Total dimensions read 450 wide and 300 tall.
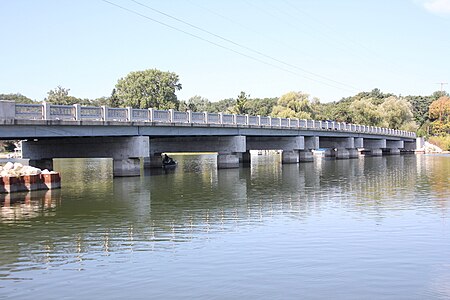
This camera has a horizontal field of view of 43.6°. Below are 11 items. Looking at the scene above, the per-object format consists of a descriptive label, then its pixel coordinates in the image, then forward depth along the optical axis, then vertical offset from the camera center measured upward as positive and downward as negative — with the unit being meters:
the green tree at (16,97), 134.70 +13.78
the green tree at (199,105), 190.95 +15.10
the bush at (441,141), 121.44 +0.58
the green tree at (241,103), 127.28 +10.15
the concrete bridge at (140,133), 34.41 +1.29
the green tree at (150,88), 121.56 +13.35
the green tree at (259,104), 172.10 +14.24
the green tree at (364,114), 122.12 +6.91
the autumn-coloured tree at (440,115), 139.62 +7.38
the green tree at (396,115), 124.44 +6.60
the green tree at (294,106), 115.50 +8.70
